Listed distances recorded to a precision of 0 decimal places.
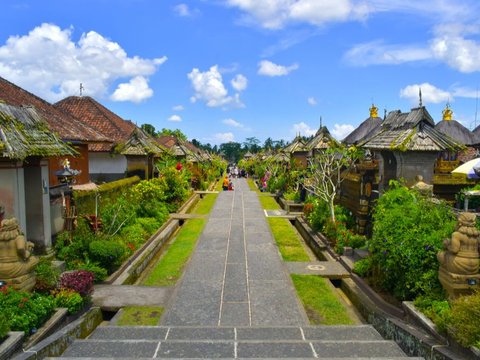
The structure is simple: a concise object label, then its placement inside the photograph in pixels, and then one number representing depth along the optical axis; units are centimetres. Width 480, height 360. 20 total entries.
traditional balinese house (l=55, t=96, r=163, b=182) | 2012
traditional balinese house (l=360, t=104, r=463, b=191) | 1029
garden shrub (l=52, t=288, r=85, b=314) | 713
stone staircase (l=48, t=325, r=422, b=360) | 557
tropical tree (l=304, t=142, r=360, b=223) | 1422
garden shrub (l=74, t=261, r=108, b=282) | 923
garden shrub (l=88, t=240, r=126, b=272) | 980
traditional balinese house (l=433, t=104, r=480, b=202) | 1404
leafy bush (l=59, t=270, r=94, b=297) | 764
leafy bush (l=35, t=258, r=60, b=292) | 732
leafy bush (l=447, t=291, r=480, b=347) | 488
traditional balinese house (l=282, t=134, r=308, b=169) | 2824
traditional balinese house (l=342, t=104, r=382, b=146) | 2552
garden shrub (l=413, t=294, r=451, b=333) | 563
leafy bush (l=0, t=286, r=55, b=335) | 578
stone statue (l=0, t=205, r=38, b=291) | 653
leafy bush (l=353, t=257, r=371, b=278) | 930
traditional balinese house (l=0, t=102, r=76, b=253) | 848
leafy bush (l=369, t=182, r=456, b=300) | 696
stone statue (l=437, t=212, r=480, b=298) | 606
